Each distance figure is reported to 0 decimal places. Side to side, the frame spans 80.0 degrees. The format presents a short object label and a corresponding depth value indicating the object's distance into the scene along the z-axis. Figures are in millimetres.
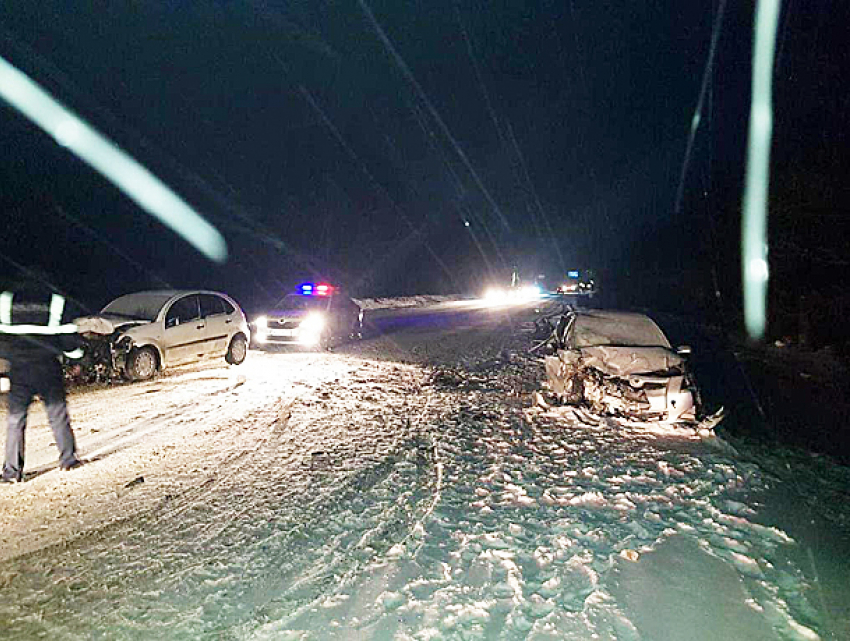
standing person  5078
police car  13992
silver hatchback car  9305
